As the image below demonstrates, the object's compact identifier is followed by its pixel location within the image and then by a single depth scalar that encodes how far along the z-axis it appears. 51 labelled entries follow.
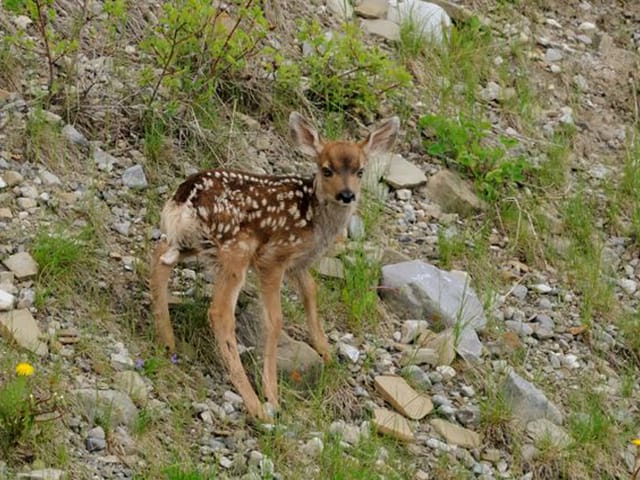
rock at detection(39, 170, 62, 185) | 15.83
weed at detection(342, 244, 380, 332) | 15.84
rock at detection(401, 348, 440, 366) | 15.41
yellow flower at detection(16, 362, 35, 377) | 12.12
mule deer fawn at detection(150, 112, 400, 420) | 14.34
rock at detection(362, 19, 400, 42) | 20.80
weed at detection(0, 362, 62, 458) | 11.93
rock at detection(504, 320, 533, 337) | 16.62
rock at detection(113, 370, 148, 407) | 13.28
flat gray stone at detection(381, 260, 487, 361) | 16.19
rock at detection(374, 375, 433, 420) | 14.62
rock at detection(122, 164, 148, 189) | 16.34
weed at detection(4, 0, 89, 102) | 16.22
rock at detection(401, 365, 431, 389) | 15.12
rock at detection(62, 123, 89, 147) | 16.50
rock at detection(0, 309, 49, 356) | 13.28
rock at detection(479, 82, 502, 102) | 20.66
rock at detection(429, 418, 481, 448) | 14.46
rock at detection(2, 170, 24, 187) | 15.52
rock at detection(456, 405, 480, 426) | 14.80
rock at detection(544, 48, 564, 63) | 22.03
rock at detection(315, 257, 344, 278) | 16.31
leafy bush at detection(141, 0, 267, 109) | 16.48
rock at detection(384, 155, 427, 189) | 18.45
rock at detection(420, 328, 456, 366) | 15.55
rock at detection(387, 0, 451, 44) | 20.75
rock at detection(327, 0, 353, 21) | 20.87
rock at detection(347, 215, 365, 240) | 17.16
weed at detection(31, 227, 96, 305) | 14.32
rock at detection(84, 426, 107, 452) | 12.48
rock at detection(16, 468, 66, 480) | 11.62
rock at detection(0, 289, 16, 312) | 13.64
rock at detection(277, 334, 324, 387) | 14.62
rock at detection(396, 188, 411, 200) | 18.34
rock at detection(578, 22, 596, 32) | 23.05
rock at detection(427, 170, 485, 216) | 18.48
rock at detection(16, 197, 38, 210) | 15.31
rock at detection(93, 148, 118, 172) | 16.42
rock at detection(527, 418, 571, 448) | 14.52
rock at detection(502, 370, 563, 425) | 14.99
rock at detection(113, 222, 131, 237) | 15.65
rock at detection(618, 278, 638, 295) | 17.97
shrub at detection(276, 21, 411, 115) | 18.14
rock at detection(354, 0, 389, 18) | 21.19
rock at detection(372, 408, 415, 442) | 14.14
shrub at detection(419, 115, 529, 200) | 18.70
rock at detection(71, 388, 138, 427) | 12.75
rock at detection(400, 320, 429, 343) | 15.87
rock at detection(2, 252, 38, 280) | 14.26
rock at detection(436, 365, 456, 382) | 15.41
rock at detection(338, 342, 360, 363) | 15.27
